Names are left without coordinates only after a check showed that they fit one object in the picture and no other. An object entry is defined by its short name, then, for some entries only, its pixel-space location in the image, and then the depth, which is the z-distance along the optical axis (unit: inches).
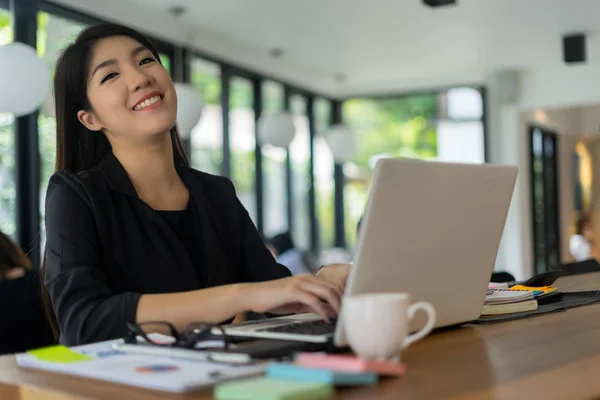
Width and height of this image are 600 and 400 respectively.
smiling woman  55.8
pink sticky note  36.4
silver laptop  42.9
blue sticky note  34.4
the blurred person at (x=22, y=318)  73.4
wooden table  35.1
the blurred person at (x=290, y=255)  234.2
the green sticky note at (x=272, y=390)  31.3
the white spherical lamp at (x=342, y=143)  333.7
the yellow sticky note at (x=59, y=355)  42.8
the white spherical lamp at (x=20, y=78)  161.0
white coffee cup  37.8
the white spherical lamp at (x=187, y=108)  212.5
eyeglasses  43.8
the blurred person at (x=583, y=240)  394.0
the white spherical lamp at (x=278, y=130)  274.7
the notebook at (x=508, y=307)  62.2
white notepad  35.9
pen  39.9
